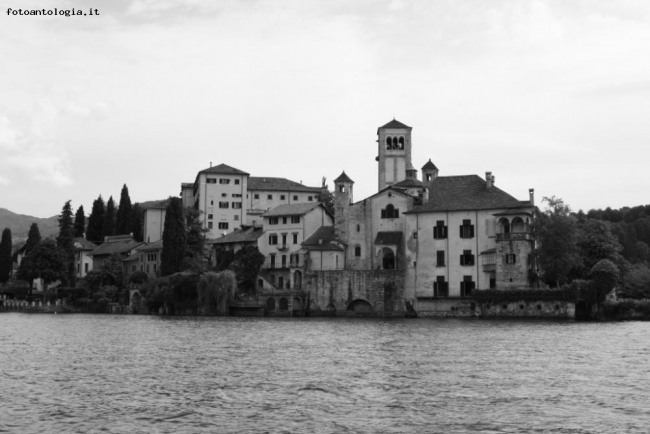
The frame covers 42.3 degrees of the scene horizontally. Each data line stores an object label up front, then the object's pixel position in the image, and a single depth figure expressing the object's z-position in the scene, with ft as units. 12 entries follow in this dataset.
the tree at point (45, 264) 365.81
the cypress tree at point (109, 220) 467.93
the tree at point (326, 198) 402.42
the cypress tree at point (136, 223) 449.06
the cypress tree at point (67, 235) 387.10
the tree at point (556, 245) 252.21
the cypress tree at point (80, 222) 483.51
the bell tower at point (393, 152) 337.72
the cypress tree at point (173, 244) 321.32
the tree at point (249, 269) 310.45
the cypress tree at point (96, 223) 467.93
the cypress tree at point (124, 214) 459.73
